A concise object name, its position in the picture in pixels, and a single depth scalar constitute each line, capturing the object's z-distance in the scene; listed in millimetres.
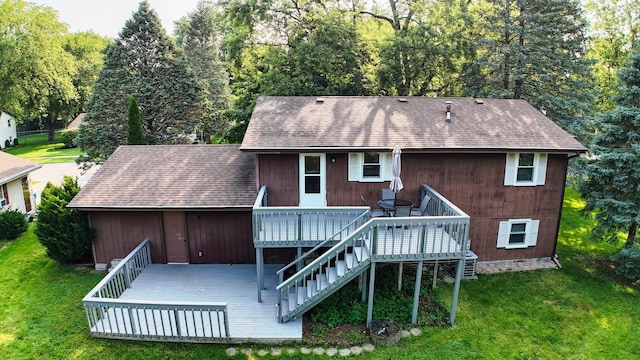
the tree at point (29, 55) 35344
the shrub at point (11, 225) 15336
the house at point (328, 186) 11188
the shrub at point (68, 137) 42125
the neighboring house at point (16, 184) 16734
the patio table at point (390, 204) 10757
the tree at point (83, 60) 50094
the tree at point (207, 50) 38094
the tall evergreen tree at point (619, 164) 12234
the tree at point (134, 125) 19906
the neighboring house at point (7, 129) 42578
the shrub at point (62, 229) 12281
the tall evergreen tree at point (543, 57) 19172
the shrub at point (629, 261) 11953
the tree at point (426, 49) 21500
